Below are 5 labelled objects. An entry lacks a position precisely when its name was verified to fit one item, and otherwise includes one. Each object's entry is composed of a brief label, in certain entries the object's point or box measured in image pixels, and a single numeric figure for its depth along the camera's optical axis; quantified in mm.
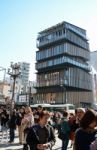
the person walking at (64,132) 4076
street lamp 13376
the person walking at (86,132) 1527
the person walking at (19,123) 5662
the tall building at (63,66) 30106
